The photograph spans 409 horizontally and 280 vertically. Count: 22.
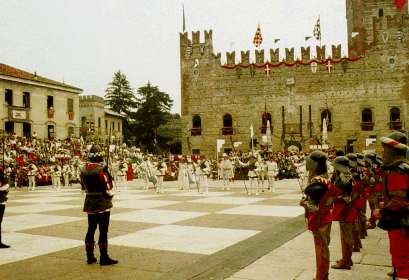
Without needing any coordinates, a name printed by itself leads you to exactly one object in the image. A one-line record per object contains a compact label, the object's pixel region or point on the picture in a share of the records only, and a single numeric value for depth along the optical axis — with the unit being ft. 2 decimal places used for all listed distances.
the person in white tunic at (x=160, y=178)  71.36
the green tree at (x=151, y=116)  233.55
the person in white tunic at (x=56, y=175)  85.15
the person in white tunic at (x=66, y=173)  94.32
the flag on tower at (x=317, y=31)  162.91
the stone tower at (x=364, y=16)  177.06
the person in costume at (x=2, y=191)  28.37
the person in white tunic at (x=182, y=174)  76.13
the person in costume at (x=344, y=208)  21.52
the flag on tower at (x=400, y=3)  149.79
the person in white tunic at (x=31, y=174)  84.64
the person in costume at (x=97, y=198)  23.54
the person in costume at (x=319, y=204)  17.74
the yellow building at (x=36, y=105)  137.28
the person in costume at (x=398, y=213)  15.64
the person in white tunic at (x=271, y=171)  68.33
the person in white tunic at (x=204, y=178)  68.61
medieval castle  148.97
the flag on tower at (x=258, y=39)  156.46
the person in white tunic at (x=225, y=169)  76.95
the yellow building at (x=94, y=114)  180.82
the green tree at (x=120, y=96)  266.36
